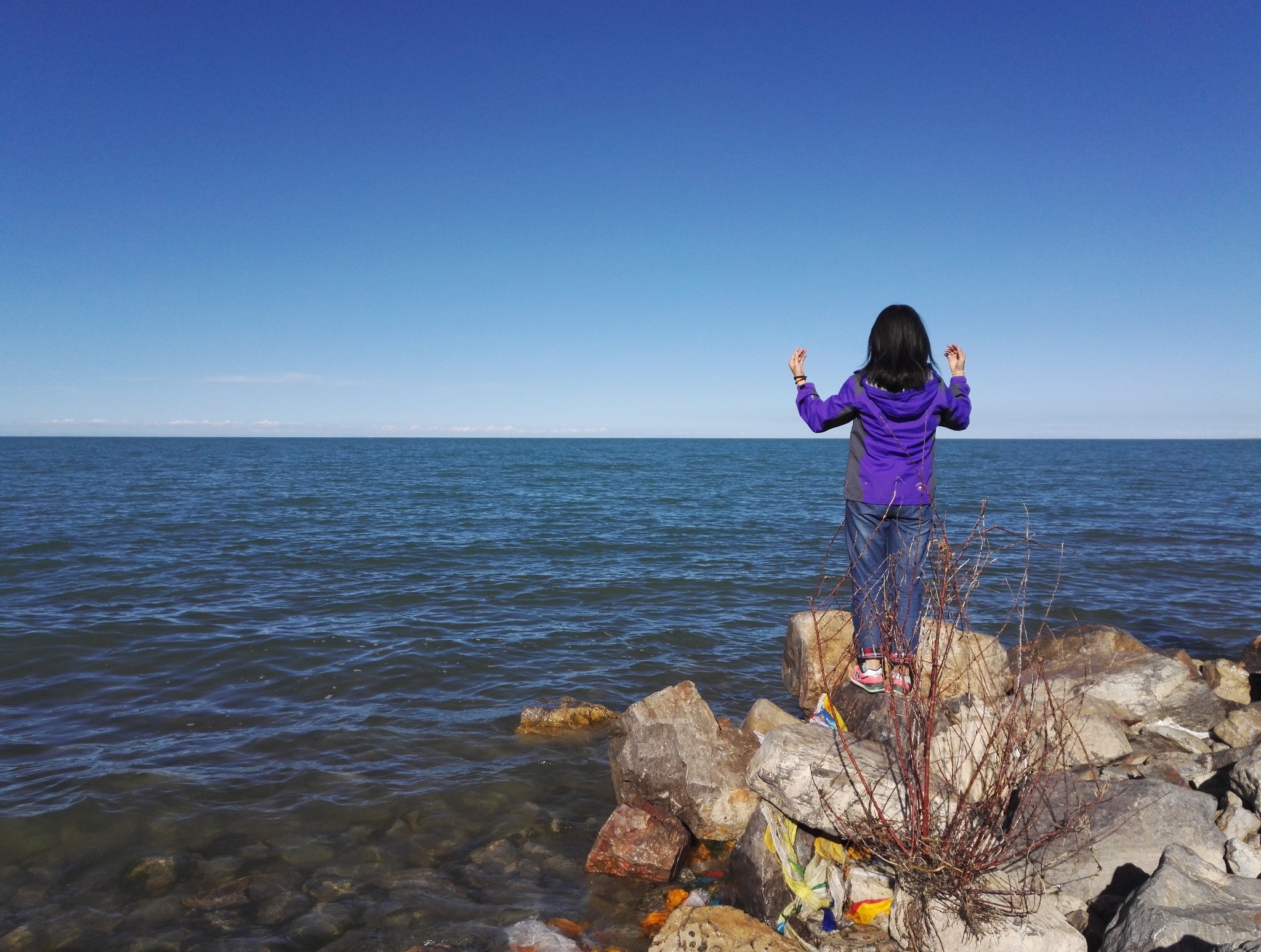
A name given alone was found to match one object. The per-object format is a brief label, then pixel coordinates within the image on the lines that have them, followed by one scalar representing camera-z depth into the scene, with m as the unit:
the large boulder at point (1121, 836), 4.21
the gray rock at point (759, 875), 4.34
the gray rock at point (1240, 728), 6.65
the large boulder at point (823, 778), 4.31
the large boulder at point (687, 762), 5.64
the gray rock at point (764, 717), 6.28
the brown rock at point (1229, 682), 8.36
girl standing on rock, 5.04
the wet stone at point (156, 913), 4.83
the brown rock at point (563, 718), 7.91
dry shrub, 3.71
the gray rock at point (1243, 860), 4.16
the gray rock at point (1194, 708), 7.18
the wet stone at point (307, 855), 5.50
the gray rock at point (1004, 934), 3.60
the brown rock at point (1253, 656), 9.05
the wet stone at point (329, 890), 5.09
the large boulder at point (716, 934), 3.96
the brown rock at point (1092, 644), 8.63
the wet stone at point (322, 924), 4.67
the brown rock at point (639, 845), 5.20
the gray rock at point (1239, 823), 4.61
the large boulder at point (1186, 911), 3.23
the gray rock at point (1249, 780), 4.80
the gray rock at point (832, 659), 6.30
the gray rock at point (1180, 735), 6.72
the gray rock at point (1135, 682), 7.27
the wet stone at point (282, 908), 4.86
